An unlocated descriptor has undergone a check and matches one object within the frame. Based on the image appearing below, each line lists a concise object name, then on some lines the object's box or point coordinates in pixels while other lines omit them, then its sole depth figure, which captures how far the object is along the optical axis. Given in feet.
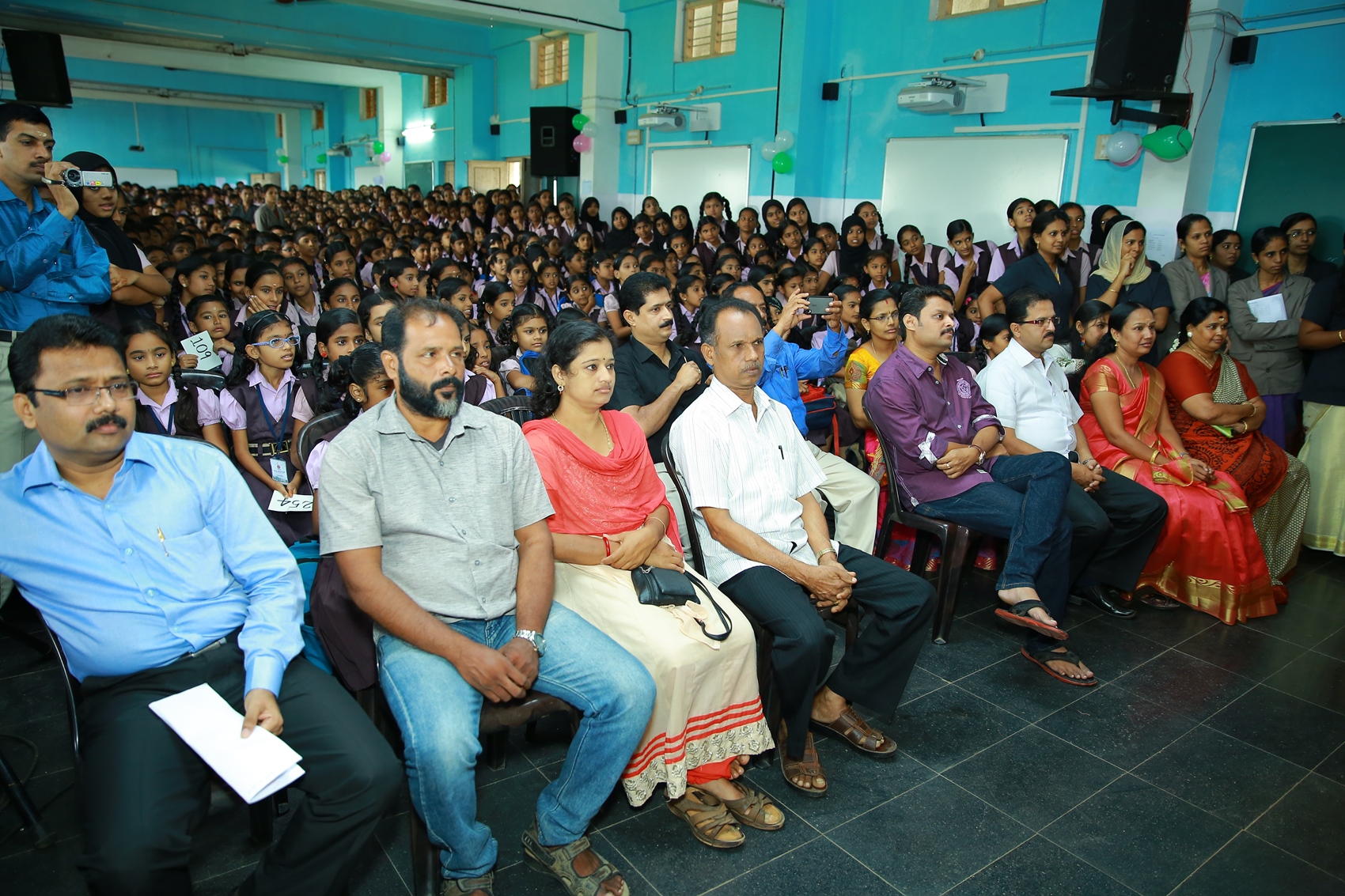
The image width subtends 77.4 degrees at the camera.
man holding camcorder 8.45
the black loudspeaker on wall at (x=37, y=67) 30.72
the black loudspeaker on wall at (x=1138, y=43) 16.42
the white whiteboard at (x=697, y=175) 32.91
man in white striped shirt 7.17
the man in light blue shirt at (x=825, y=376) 10.08
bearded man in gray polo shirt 5.64
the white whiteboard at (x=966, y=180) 23.54
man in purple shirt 9.27
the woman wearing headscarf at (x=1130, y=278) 15.23
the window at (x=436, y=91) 53.57
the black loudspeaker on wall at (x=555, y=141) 37.06
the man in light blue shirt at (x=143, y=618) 5.06
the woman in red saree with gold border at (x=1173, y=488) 10.77
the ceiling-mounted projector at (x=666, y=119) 33.91
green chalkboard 17.79
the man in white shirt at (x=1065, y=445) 10.41
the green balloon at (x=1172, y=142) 18.74
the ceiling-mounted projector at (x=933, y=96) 24.13
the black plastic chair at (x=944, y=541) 9.73
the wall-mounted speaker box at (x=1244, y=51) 18.64
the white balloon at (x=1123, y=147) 20.12
